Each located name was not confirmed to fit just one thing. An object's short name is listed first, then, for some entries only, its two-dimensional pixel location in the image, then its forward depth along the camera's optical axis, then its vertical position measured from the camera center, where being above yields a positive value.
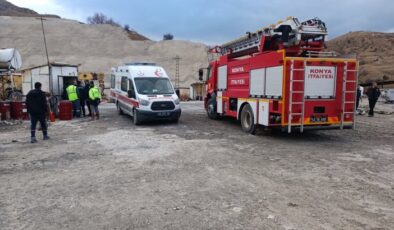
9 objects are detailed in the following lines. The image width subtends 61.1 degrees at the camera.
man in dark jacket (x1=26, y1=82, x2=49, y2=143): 10.16 -0.56
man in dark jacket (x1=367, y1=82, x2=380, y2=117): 17.42 -0.22
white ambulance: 13.59 -0.25
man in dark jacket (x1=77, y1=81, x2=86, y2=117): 16.60 -0.44
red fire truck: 9.79 +0.28
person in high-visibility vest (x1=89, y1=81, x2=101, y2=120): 15.19 -0.53
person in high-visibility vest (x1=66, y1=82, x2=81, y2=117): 16.28 -0.54
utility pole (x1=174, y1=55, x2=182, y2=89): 50.24 +2.65
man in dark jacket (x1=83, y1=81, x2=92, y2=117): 16.23 -0.23
